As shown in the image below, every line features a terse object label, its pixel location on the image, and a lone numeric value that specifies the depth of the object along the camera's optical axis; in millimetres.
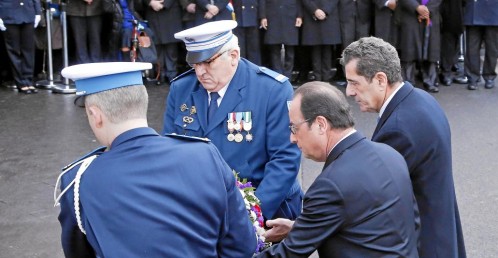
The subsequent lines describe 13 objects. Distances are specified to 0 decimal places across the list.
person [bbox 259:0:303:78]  11195
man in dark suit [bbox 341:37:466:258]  3766
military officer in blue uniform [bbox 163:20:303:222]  4168
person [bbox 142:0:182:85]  11148
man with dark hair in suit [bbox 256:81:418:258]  3029
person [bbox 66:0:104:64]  10898
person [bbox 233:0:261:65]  11180
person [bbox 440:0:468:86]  11117
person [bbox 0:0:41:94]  10453
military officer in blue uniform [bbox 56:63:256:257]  2869
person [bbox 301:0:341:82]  11156
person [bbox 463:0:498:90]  10891
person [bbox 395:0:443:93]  10828
